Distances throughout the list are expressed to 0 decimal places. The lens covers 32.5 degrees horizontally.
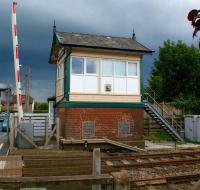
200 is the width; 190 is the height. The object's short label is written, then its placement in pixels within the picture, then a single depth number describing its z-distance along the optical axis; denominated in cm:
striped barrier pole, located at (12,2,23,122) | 2009
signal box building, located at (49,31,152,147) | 2052
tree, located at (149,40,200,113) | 3850
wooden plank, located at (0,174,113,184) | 339
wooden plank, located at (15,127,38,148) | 1761
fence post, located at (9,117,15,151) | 1684
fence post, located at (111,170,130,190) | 349
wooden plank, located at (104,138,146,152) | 1902
